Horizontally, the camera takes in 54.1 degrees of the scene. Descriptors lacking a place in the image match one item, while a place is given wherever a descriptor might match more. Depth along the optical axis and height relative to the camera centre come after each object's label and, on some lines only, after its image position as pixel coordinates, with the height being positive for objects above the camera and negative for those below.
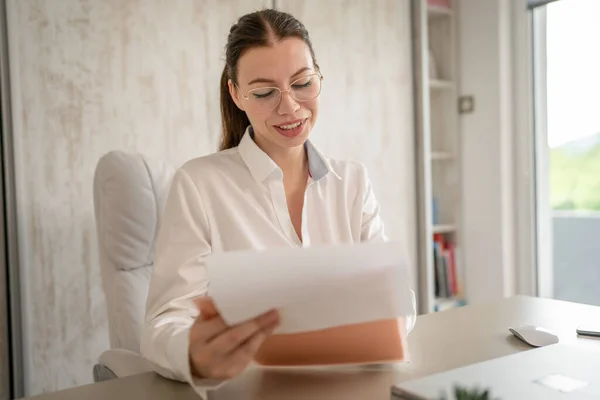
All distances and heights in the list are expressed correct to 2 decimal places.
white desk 0.80 -0.28
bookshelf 2.88 +0.13
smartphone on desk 1.06 -0.28
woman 1.09 +0.01
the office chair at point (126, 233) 1.42 -0.11
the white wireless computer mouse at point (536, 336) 1.01 -0.27
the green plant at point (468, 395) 0.47 -0.18
